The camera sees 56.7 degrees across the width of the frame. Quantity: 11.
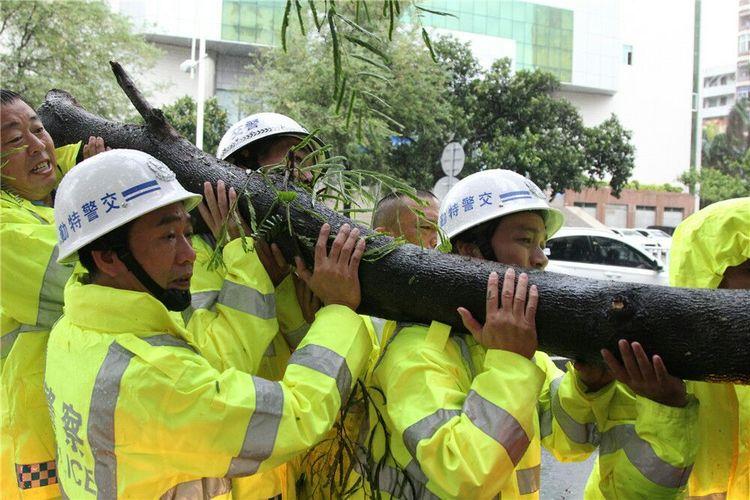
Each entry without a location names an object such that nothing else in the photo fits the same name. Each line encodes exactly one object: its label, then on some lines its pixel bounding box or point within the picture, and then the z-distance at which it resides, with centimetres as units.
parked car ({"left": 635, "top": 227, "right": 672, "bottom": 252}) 3280
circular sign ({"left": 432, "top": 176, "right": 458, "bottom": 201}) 1174
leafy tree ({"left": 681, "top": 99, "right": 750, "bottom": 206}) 6099
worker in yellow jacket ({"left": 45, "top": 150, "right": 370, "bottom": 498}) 180
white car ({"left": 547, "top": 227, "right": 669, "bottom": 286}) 1303
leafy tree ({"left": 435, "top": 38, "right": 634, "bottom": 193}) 2747
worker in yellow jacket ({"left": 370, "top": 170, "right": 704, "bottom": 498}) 187
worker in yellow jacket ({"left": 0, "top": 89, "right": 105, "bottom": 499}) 262
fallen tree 175
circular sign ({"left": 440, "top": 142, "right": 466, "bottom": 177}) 1145
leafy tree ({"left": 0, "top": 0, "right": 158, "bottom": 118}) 1933
